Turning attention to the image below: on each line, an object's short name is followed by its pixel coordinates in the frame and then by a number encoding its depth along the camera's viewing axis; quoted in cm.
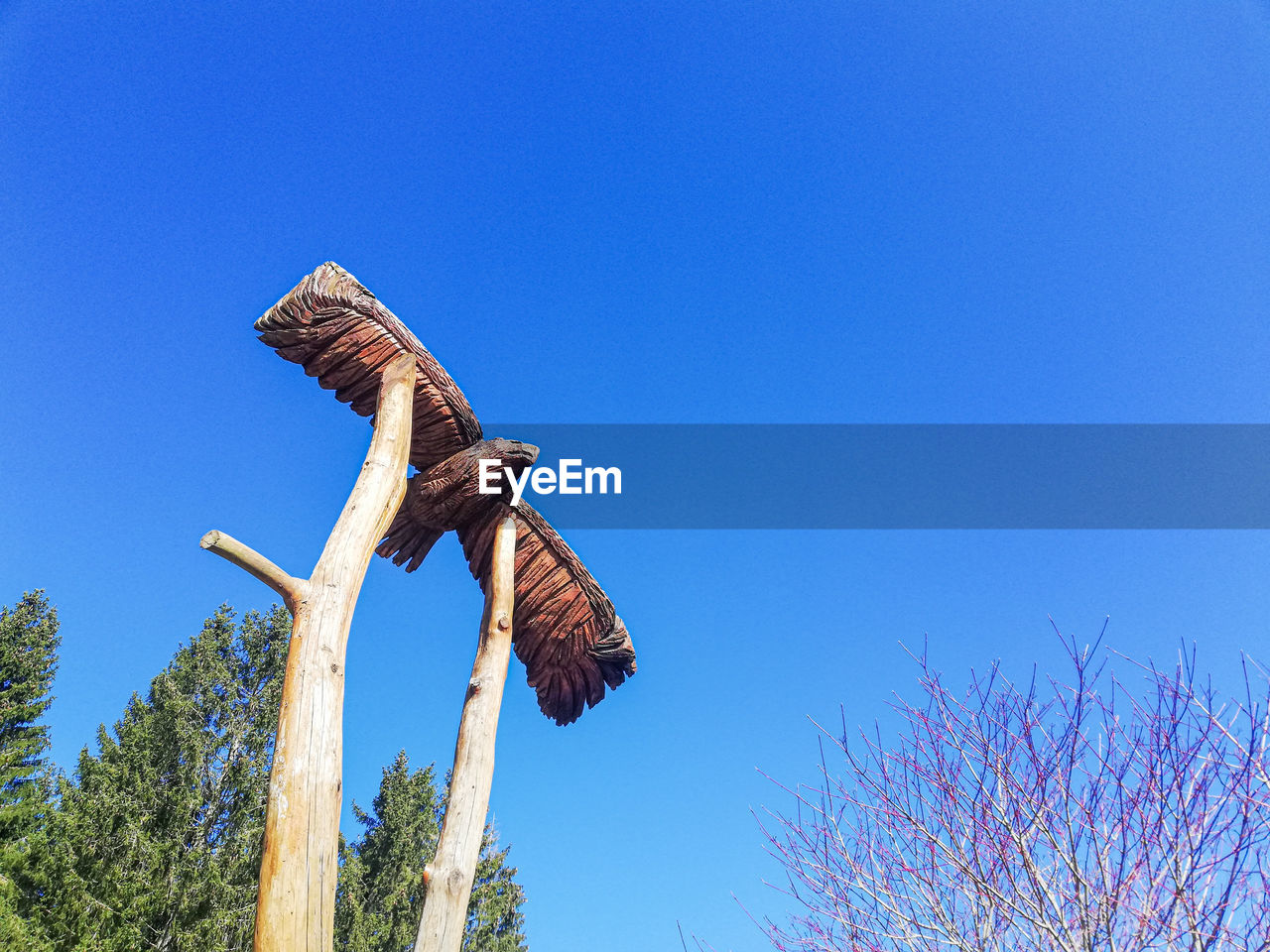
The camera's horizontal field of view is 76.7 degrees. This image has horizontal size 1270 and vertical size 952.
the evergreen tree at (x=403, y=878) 1373
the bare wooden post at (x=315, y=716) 279
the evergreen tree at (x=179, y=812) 1000
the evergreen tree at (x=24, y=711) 1395
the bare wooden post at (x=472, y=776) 339
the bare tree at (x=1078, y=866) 333
